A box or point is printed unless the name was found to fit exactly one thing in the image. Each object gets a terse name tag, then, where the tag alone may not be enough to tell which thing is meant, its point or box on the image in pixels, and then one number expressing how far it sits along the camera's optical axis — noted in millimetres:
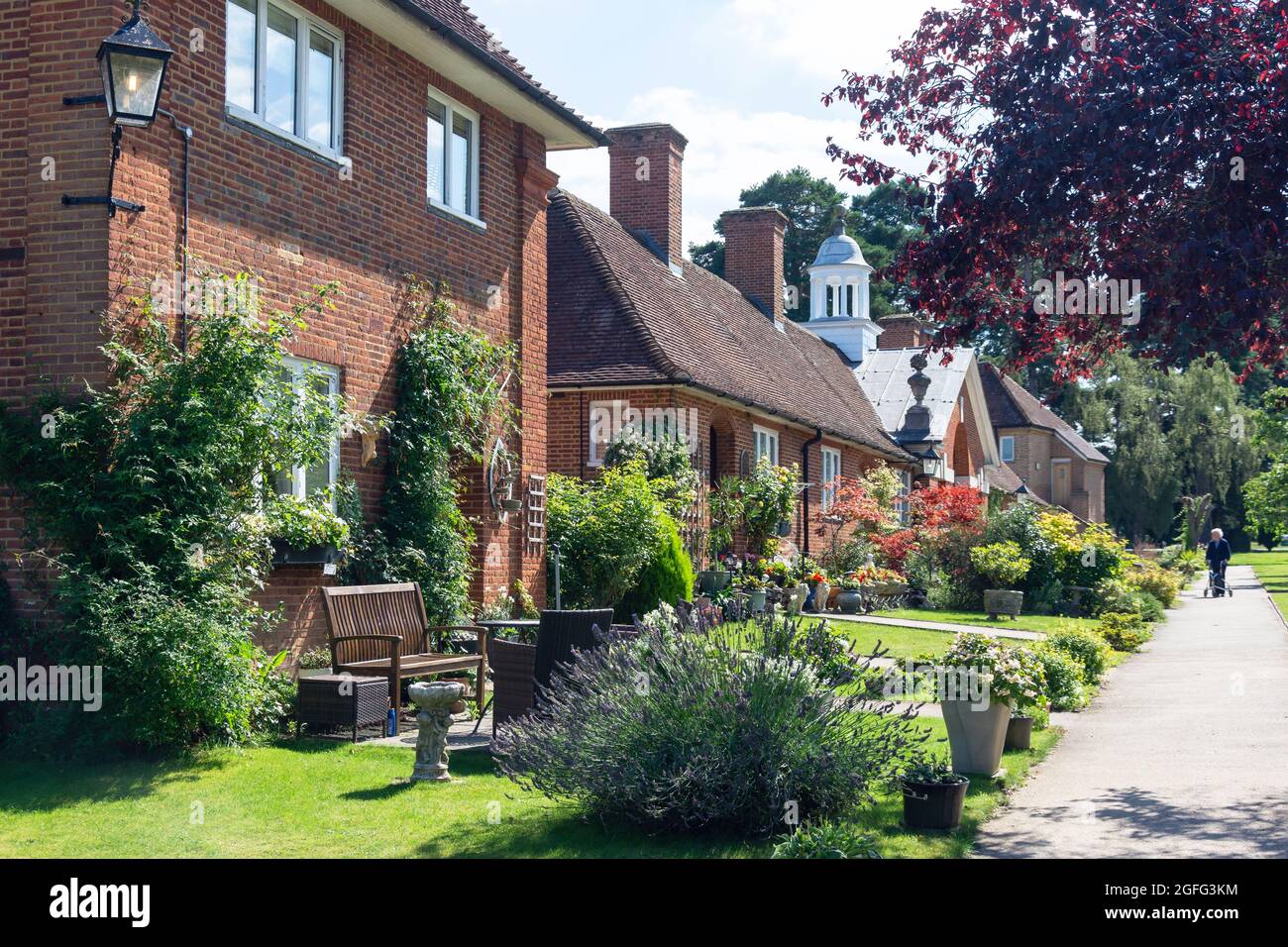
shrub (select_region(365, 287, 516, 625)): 12578
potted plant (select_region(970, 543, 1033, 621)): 24594
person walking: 32938
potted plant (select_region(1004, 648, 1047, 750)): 9117
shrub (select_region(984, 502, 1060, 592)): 25594
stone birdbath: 8586
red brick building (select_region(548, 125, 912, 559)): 20781
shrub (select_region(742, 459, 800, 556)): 23016
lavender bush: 6934
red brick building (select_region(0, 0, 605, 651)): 9500
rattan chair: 9477
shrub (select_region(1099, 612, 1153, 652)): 19266
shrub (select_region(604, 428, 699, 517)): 19495
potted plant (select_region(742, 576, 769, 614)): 20750
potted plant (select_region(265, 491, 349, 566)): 10586
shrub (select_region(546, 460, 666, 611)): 16594
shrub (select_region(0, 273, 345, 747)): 8602
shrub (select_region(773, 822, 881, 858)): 6379
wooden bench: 10562
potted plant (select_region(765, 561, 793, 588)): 22453
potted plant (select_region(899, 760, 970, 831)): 7266
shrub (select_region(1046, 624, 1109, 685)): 14641
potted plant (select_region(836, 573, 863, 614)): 23953
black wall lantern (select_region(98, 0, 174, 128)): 8828
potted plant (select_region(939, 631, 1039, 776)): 8734
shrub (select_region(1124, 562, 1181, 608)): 28906
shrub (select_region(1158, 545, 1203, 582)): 43625
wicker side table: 10016
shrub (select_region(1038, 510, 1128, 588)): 25562
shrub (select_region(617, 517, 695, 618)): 17250
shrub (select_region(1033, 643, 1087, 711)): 12453
